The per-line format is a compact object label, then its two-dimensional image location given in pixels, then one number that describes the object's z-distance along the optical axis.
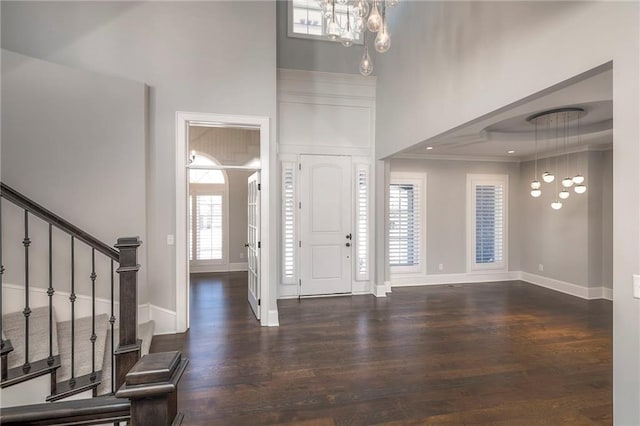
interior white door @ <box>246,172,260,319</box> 4.18
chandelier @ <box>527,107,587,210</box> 3.71
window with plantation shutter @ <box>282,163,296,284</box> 5.17
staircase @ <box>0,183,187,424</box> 0.86
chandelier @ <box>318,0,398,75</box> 2.39
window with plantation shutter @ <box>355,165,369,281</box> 5.39
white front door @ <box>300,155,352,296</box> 5.25
